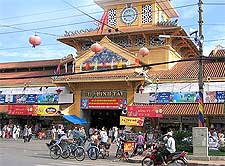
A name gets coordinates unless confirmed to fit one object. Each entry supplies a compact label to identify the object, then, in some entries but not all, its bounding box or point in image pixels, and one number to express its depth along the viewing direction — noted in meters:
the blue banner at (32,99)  36.56
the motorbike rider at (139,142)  20.94
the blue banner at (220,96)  28.86
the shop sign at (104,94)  32.81
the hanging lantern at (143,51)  28.31
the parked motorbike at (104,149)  20.97
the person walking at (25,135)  31.64
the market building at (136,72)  30.25
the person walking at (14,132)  35.09
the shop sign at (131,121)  29.95
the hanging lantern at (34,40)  17.14
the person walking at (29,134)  31.94
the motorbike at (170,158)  14.79
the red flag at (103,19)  36.82
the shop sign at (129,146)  20.83
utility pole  18.84
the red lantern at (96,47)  23.15
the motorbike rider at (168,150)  14.88
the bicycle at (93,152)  20.17
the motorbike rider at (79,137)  20.89
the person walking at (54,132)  31.12
